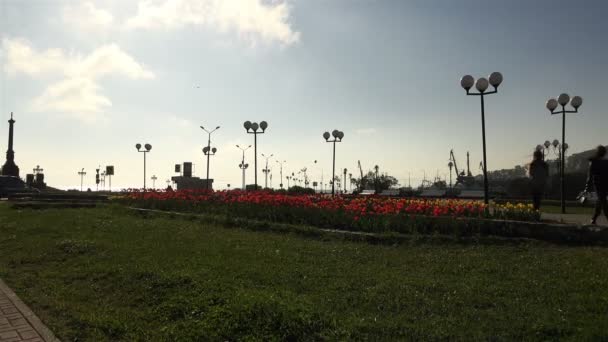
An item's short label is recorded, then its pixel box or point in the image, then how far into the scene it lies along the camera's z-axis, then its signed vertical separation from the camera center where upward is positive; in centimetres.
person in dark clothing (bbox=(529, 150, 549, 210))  1169 +40
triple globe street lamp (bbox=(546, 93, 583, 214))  1664 +330
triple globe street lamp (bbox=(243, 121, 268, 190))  2466 +362
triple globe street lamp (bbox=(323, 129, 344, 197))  2916 +373
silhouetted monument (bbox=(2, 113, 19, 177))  4991 +380
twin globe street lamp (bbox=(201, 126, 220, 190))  4097 +390
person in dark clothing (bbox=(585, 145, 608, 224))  946 +25
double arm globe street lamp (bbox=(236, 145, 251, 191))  6312 +385
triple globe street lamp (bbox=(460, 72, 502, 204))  1402 +348
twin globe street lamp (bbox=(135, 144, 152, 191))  3988 +409
